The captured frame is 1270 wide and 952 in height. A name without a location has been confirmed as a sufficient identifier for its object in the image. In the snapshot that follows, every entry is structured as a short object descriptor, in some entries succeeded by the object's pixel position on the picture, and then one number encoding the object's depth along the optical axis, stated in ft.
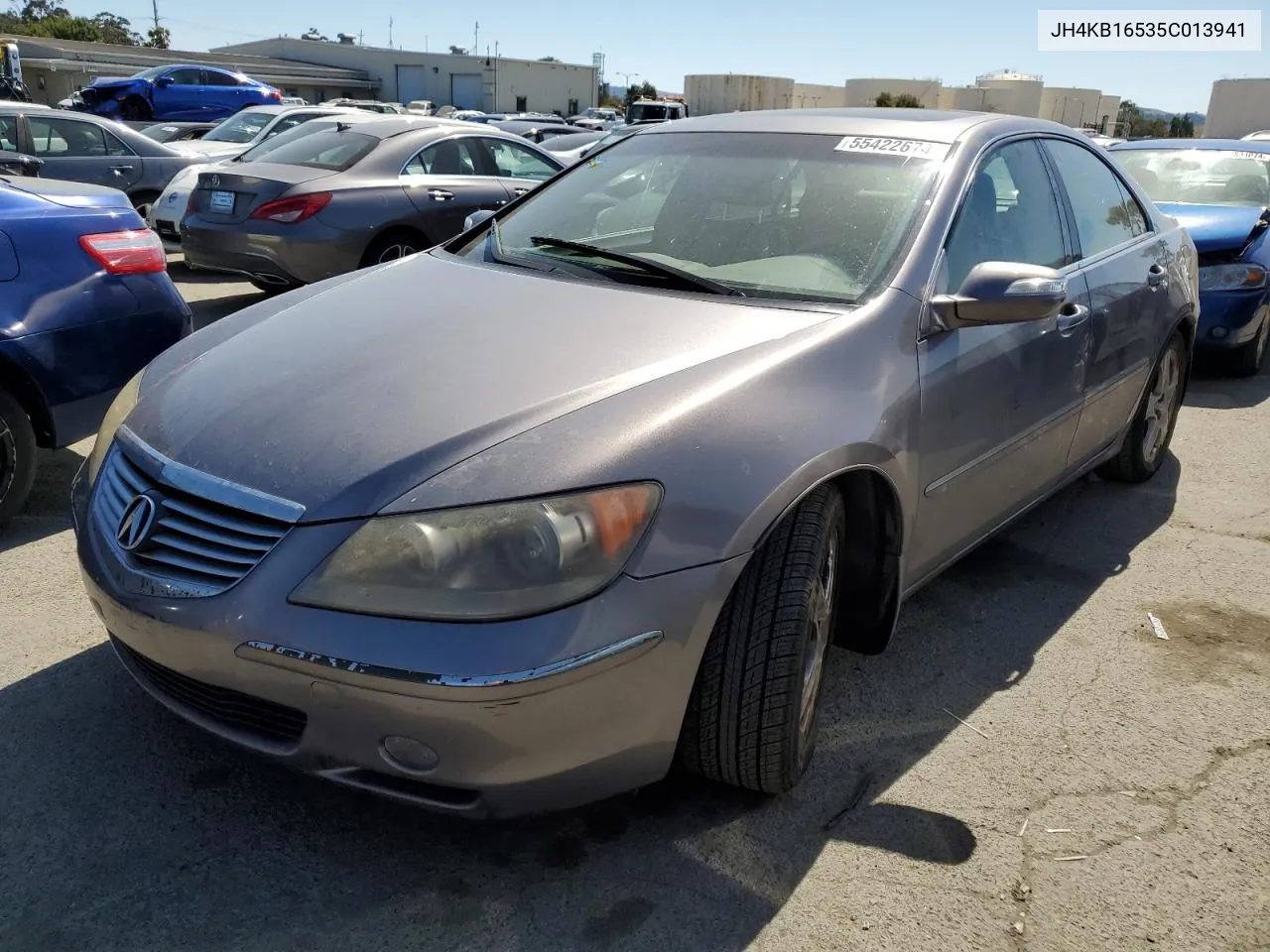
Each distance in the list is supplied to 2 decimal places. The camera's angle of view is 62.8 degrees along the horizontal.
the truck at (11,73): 72.18
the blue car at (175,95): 84.07
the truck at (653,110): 104.53
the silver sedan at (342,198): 23.25
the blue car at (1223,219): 21.15
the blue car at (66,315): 11.77
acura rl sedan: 6.21
